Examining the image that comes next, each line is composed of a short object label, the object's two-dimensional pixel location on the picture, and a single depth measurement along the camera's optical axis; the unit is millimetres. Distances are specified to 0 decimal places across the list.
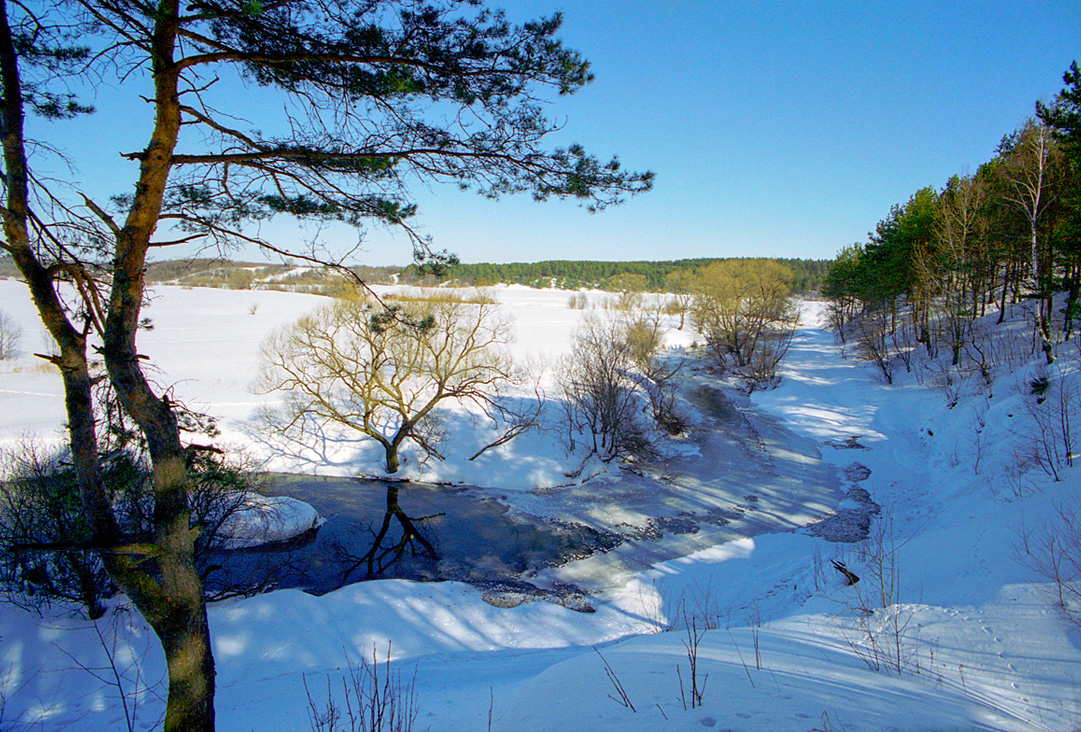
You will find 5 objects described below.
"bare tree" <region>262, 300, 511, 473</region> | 16344
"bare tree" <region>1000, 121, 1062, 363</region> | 15258
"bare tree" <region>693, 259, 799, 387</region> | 30488
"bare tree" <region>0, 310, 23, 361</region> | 22753
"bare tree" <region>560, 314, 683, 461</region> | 17391
